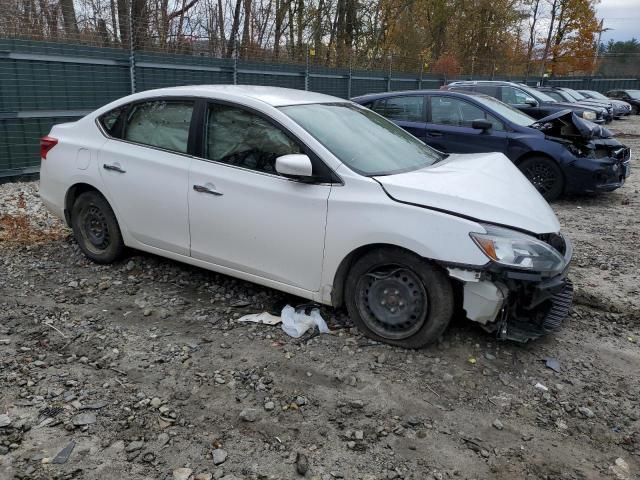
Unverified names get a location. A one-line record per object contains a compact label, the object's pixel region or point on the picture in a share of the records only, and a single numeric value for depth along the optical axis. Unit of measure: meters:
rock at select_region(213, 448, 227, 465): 2.59
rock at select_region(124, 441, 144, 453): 2.65
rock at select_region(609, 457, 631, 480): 2.57
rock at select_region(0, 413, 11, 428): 2.80
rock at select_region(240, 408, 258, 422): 2.90
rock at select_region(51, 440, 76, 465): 2.56
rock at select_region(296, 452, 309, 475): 2.53
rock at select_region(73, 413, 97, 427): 2.84
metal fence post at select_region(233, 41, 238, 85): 11.80
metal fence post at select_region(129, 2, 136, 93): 9.33
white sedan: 3.31
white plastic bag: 3.79
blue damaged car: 7.67
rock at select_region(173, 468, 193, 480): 2.48
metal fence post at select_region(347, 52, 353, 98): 17.27
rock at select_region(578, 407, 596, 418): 3.02
